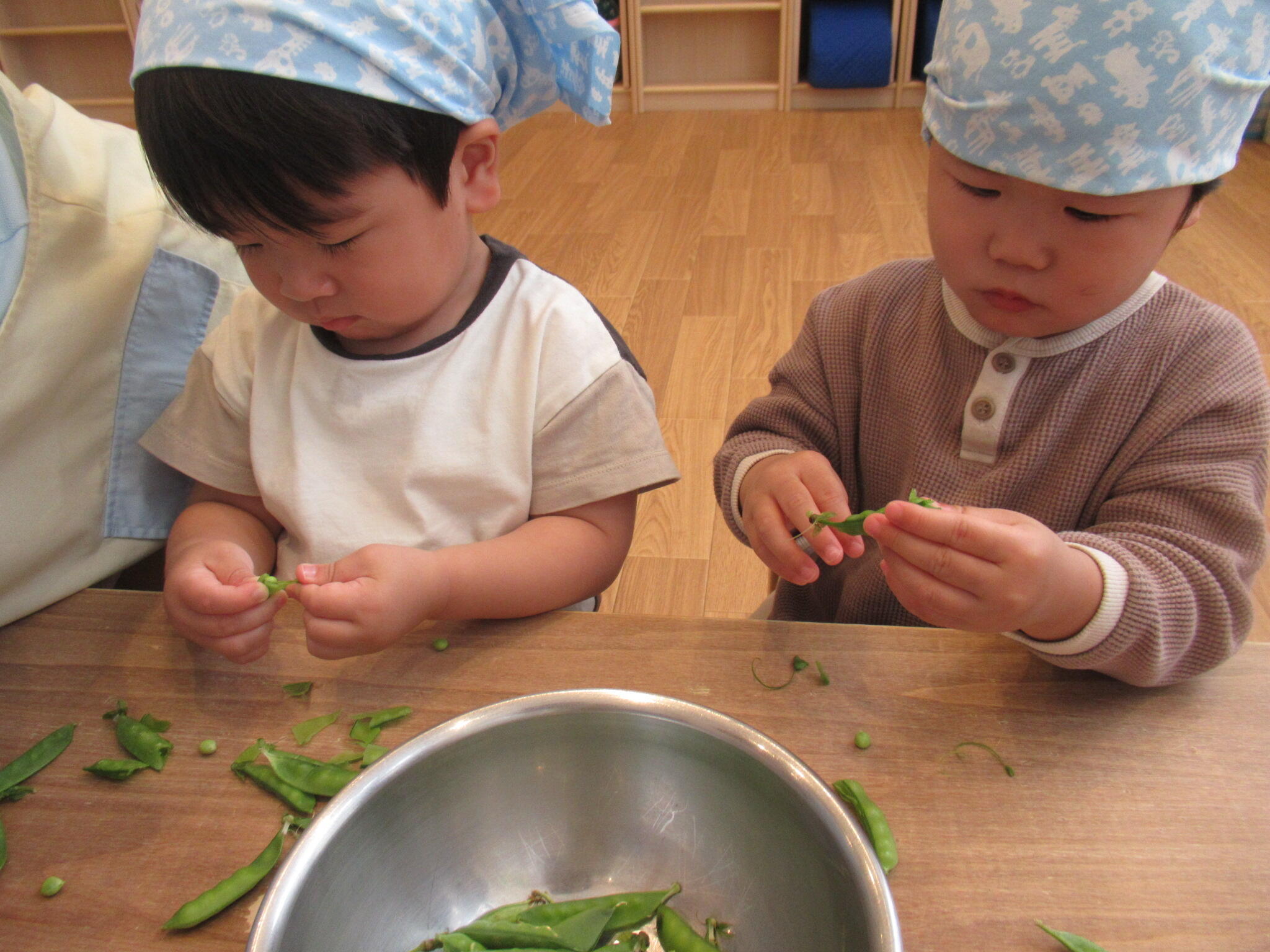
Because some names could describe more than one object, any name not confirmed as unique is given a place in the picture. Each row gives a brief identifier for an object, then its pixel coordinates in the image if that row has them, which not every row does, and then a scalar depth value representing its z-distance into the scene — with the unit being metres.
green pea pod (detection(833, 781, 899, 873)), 0.58
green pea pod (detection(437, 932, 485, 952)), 0.59
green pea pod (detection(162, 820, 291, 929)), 0.58
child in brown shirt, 0.66
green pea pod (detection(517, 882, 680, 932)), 0.63
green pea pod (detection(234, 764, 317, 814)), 0.65
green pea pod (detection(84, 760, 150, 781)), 0.67
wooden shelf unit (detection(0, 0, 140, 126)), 5.11
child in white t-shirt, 0.74
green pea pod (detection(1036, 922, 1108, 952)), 0.53
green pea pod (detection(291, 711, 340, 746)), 0.70
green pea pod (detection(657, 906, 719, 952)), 0.60
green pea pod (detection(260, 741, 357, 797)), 0.65
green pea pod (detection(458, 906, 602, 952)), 0.60
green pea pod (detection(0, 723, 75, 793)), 0.68
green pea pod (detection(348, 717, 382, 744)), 0.69
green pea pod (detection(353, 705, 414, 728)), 0.71
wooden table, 0.57
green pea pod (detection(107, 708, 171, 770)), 0.68
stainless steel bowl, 0.56
